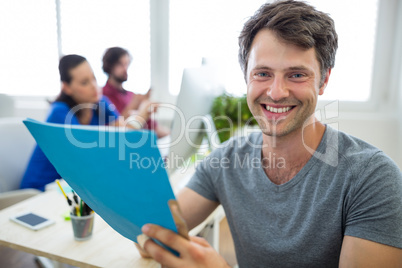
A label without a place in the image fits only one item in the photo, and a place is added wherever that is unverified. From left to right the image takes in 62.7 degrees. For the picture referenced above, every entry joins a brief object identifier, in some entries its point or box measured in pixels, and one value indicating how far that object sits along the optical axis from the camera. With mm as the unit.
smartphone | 1046
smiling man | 777
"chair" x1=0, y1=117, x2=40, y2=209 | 1685
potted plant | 1637
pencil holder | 955
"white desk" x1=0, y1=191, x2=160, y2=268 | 884
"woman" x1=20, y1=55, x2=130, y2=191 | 1705
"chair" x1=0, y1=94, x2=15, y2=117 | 3043
